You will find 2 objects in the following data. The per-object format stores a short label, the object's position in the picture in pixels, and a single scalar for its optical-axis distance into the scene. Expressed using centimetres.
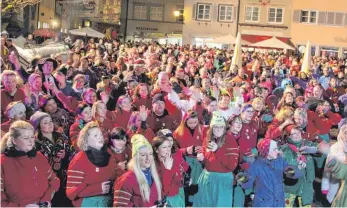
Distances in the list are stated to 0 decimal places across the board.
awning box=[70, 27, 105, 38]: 3578
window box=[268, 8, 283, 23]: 4571
